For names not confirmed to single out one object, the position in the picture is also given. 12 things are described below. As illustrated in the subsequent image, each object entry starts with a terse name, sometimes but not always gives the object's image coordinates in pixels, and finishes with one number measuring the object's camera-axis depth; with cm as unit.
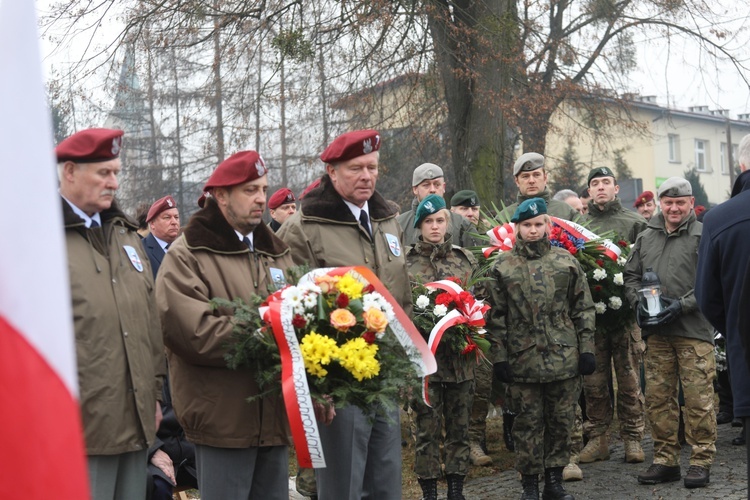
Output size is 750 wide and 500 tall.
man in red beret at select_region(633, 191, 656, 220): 1262
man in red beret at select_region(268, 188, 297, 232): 1004
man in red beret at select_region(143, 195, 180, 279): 871
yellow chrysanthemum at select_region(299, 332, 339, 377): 446
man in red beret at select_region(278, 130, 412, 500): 538
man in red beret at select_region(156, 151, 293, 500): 461
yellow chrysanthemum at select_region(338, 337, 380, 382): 447
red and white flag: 185
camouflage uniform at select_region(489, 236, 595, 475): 743
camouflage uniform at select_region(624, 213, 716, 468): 796
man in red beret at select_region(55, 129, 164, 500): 416
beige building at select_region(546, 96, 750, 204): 5644
